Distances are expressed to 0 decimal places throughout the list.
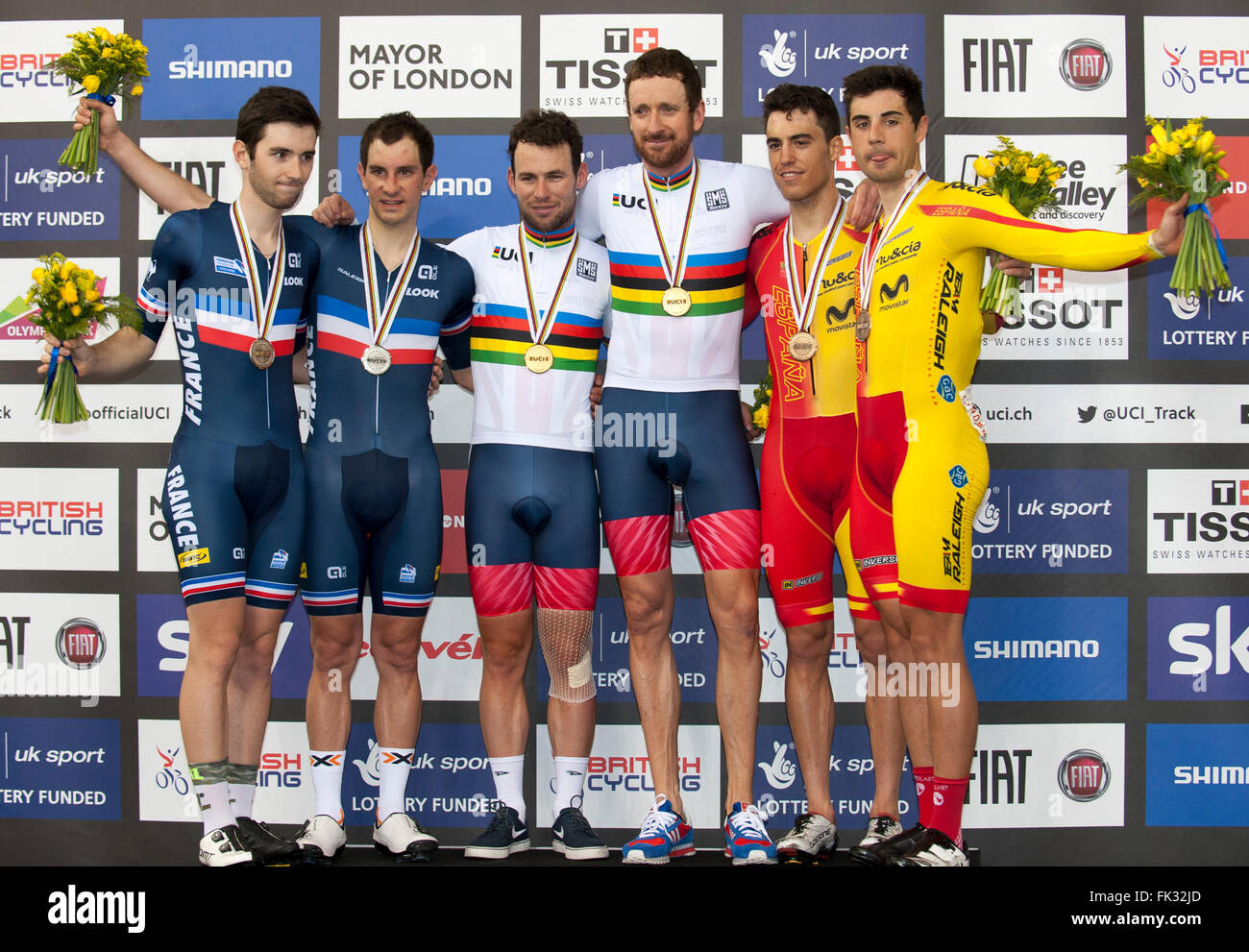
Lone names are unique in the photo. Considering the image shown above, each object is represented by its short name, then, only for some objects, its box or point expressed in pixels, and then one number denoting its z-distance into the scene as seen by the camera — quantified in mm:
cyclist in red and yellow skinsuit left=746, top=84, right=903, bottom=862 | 3314
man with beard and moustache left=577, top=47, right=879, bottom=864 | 3346
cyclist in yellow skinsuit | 2975
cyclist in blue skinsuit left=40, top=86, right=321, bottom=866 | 3137
